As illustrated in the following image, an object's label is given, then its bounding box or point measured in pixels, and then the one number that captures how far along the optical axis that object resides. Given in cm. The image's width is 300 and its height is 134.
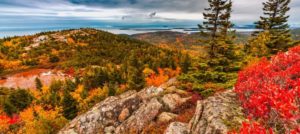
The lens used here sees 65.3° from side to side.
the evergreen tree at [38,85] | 9012
